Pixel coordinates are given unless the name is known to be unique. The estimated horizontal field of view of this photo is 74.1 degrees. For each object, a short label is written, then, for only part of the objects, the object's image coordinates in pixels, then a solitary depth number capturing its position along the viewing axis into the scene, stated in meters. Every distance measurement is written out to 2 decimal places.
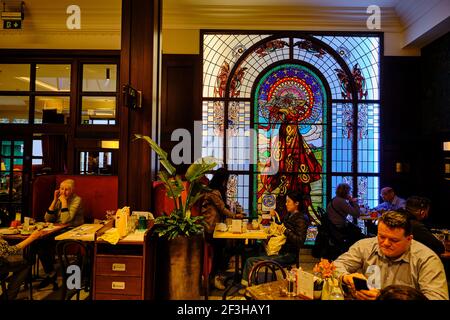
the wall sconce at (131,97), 3.47
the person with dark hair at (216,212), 4.05
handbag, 3.67
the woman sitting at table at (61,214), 4.31
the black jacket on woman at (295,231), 3.53
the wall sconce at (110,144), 6.17
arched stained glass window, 6.23
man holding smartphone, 1.89
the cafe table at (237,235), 3.86
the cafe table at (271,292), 2.05
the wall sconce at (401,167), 6.12
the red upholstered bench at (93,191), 5.20
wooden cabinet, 2.91
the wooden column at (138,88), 3.72
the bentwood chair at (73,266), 2.86
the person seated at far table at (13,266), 2.99
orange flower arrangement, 2.11
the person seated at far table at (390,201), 5.36
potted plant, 3.17
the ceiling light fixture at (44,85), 6.26
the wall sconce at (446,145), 5.27
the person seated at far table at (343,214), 4.71
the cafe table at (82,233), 3.35
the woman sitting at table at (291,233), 3.54
